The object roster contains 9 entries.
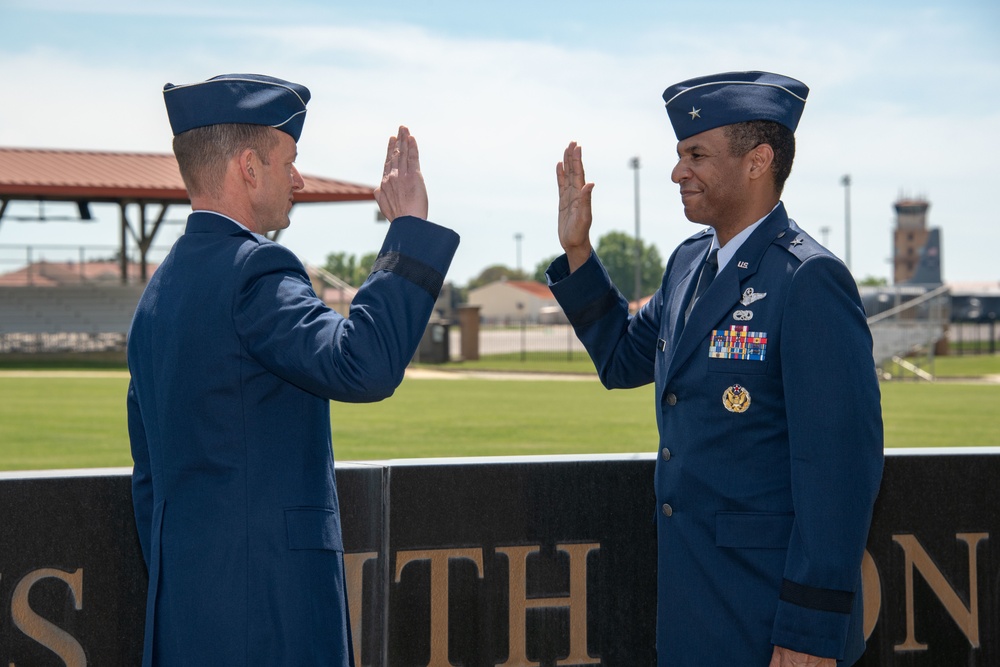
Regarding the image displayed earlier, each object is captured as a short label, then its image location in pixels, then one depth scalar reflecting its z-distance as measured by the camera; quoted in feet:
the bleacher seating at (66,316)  108.06
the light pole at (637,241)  180.25
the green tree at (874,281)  441.11
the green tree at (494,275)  465.88
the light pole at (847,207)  220.43
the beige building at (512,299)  393.50
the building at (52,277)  120.78
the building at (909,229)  416.87
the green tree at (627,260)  439.63
